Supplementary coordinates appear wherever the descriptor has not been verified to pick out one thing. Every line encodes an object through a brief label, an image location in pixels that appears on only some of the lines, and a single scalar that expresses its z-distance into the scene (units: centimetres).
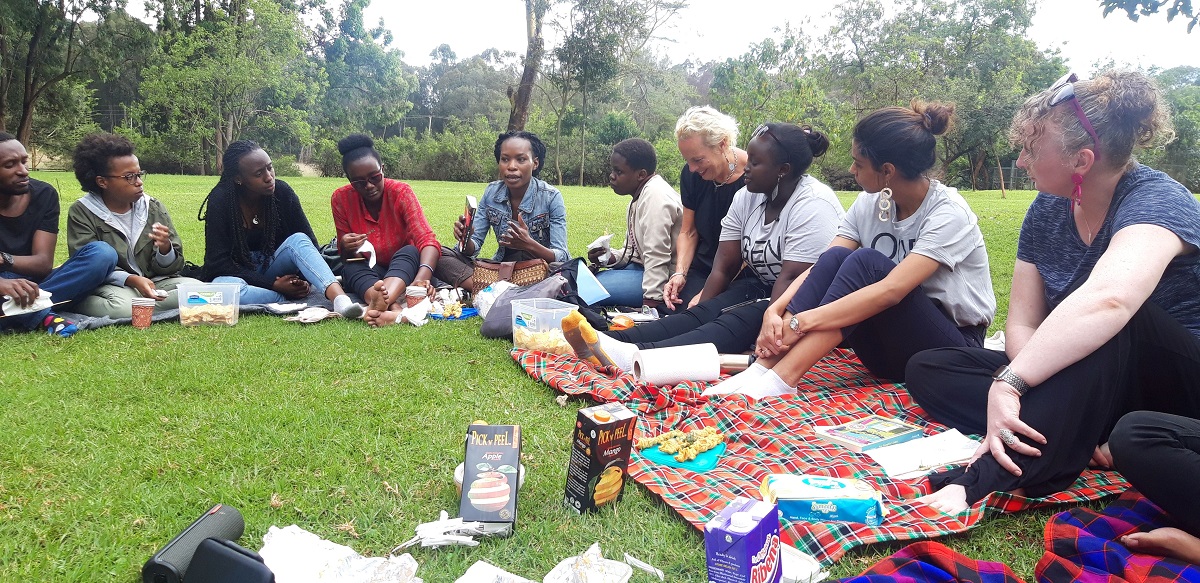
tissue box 206
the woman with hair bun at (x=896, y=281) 302
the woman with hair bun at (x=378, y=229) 514
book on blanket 271
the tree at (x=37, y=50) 1983
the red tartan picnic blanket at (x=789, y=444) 208
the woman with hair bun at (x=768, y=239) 372
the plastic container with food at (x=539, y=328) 389
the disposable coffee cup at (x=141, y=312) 438
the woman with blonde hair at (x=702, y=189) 438
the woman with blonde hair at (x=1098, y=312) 214
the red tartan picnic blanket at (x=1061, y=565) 173
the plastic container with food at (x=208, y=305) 447
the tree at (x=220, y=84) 2333
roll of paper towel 330
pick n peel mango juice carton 209
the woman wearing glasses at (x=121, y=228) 452
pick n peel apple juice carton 204
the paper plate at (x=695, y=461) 257
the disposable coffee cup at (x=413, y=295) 492
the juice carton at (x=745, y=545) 163
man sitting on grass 424
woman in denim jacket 532
